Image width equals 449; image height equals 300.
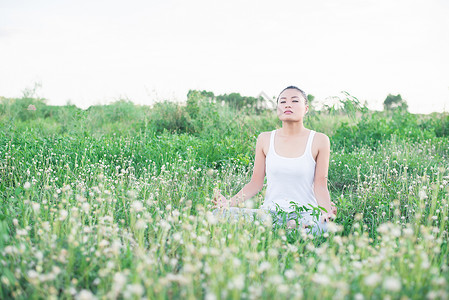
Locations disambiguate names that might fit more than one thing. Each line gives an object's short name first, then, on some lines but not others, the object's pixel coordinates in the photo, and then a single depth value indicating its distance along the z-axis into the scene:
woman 3.55
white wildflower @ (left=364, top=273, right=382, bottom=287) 1.46
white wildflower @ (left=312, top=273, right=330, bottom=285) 1.56
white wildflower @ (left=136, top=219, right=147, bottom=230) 2.24
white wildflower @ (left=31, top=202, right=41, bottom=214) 2.23
